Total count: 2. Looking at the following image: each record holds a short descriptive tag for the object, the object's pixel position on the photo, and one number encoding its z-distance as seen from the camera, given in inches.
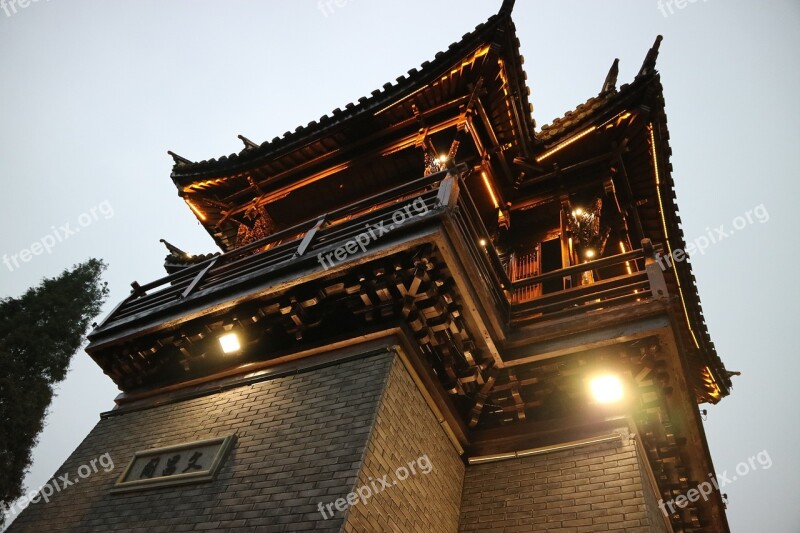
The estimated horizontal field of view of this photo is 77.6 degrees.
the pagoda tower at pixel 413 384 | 213.3
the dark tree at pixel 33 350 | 638.5
